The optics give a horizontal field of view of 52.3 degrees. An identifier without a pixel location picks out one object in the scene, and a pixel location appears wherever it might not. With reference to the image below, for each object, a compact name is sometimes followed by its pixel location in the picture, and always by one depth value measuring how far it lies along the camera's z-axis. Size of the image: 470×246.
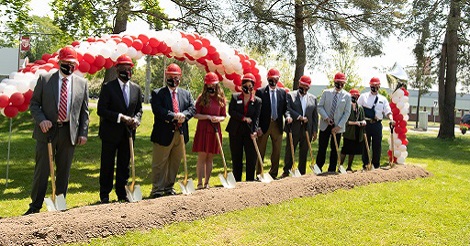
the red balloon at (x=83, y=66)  6.38
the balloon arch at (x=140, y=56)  6.15
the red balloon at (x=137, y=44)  6.95
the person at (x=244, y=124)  7.03
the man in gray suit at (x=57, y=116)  5.21
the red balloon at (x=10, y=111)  6.08
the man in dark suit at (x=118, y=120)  5.85
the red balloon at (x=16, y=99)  6.07
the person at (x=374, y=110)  8.98
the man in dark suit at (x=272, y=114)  7.49
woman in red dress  6.71
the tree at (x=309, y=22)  12.05
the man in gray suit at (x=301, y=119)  7.87
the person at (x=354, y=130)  8.80
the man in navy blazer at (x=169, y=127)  6.23
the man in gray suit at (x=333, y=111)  8.20
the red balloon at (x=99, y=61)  6.54
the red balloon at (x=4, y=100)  6.02
